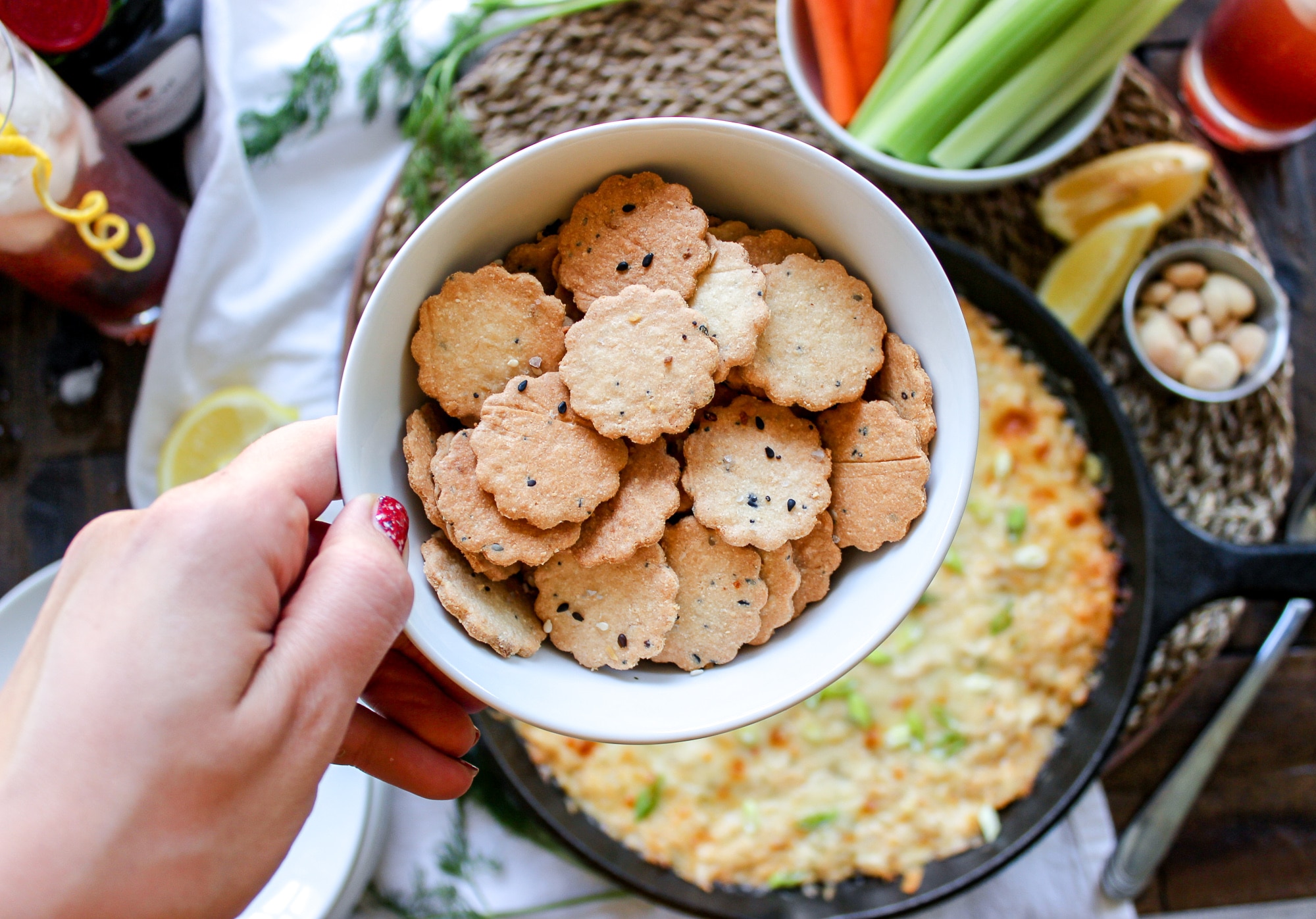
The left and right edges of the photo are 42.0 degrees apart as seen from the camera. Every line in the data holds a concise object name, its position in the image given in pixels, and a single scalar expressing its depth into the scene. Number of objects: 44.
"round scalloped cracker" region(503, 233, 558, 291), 0.46
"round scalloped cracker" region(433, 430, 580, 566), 0.44
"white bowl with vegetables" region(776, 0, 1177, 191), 0.54
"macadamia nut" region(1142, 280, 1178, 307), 0.61
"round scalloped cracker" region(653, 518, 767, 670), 0.45
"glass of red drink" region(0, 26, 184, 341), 0.52
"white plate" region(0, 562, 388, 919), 0.58
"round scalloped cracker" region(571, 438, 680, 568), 0.45
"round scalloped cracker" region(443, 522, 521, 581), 0.44
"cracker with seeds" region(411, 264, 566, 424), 0.45
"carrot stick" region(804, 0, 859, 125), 0.56
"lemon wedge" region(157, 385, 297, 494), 0.60
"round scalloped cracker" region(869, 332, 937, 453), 0.45
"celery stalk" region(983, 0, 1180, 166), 0.54
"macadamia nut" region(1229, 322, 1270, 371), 0.61
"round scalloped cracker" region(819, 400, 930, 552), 0.44
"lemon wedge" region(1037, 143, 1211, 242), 0.59
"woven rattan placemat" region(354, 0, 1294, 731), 0.60
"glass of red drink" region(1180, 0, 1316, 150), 0.59
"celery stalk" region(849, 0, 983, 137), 0.56
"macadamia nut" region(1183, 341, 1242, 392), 0.60
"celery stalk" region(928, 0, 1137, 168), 0.54
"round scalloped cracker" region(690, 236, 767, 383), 0.44
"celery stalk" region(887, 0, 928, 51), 0.57
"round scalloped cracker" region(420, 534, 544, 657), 0.43
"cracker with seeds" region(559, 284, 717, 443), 0.44
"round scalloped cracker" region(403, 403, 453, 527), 0.44
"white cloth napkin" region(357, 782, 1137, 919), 0.62
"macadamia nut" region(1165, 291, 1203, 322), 0.61
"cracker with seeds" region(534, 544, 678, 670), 0.45
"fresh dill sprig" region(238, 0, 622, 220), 0.58
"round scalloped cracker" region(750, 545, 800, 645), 0.45
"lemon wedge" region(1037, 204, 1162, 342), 0.59
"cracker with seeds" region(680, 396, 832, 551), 0.45
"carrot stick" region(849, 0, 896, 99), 0.57
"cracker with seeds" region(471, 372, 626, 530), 0.44
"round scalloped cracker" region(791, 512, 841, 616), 0.46
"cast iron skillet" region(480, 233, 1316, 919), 0.55
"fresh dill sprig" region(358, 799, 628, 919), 0.61
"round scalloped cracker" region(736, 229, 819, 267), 0.47
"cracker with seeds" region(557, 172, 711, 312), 0.45
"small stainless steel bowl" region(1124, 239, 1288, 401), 0.60
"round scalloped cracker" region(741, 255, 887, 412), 0.45
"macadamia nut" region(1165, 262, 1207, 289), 0.61
